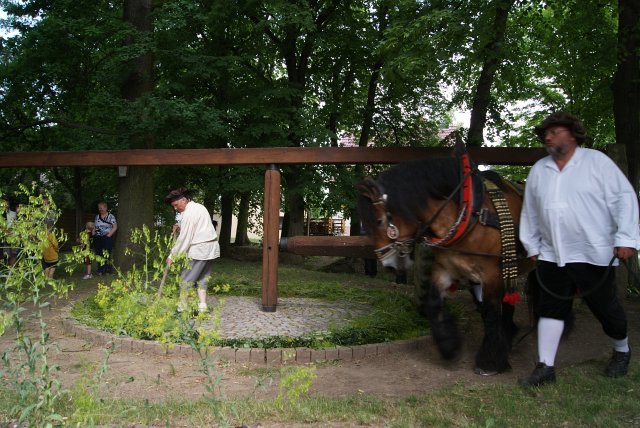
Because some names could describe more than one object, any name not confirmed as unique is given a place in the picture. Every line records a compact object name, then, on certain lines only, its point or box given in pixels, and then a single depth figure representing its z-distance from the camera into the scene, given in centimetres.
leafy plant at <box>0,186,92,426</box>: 285
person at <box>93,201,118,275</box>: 1296
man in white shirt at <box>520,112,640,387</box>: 437
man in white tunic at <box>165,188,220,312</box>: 717
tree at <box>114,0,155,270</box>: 1202
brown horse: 474
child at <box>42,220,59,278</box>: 1044
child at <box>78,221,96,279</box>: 1227
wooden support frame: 730
